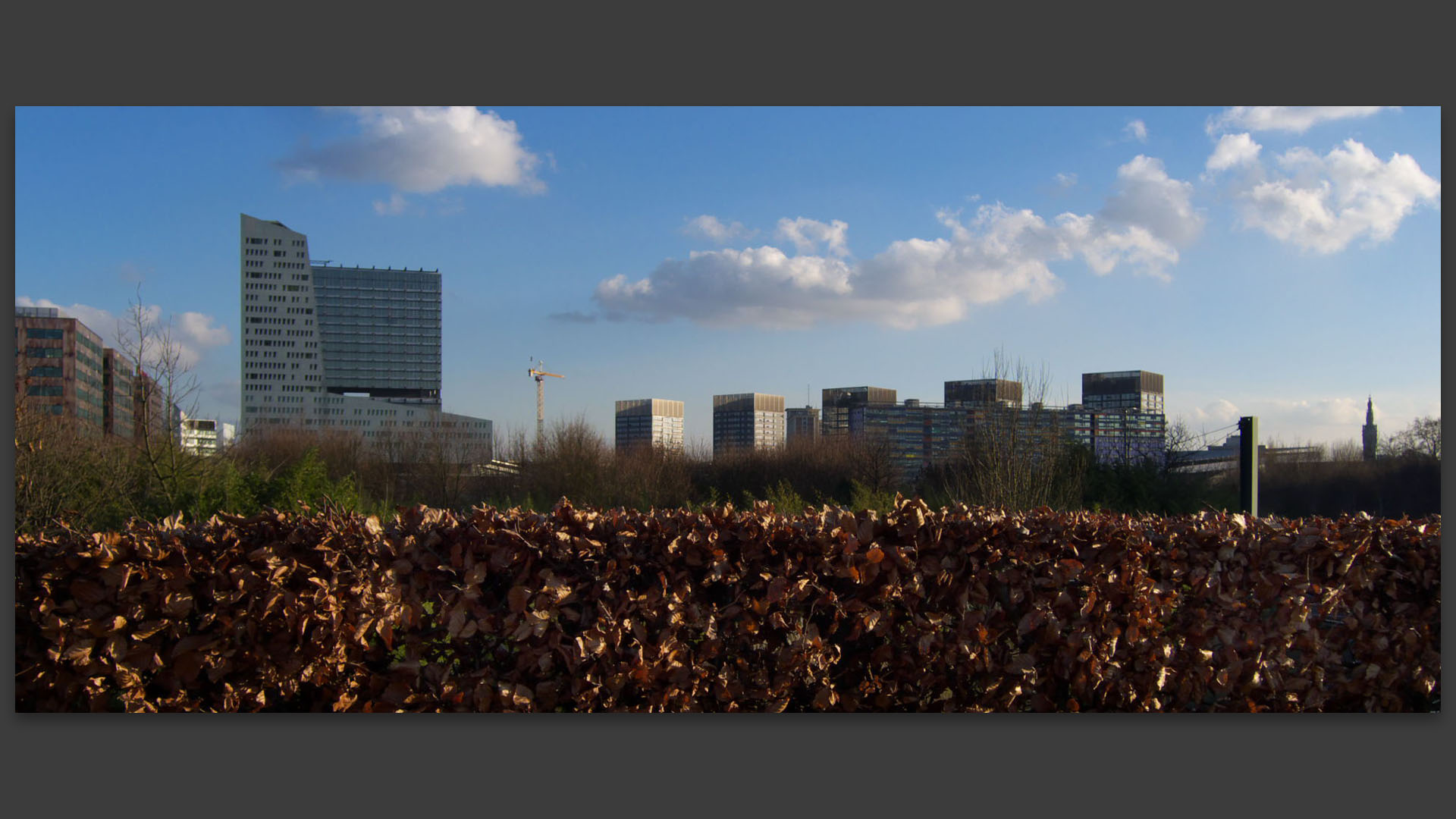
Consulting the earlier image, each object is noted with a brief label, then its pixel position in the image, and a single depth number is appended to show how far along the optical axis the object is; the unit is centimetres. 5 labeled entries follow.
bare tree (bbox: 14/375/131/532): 923
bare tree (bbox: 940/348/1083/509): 1038
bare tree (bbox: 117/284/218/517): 1030
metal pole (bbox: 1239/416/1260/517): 713
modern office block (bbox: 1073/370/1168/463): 1988
